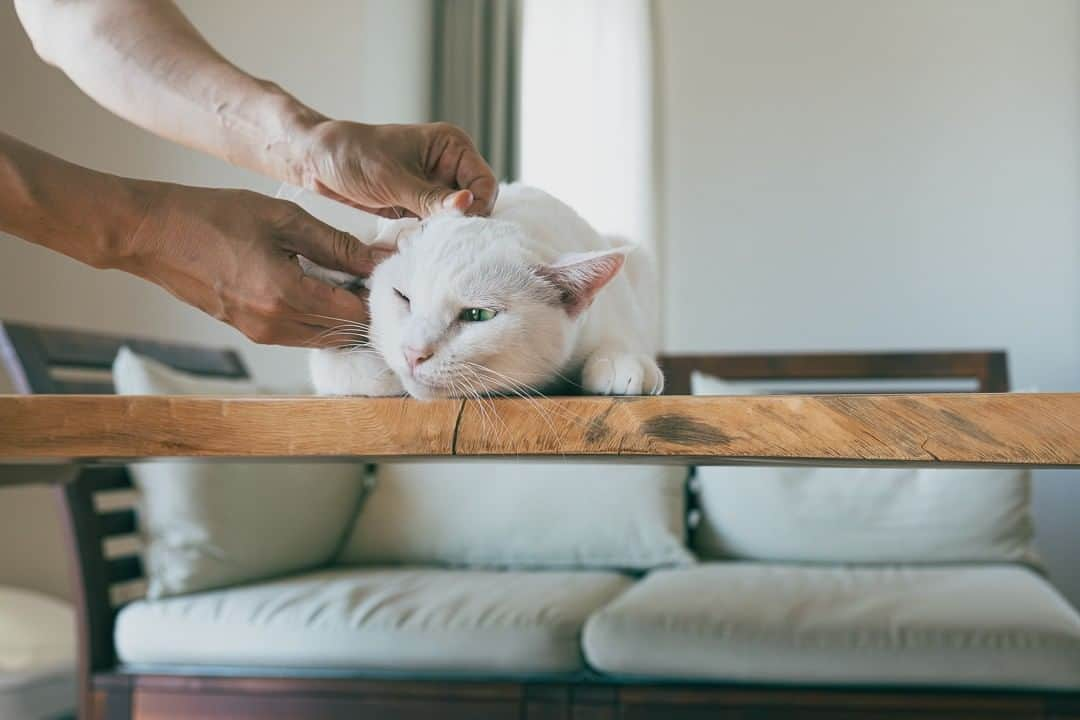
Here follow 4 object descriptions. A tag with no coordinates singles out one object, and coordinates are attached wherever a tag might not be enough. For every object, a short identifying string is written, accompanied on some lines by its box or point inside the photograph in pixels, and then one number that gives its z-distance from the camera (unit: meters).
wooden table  0.62
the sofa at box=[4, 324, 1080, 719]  1.57
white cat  0.83
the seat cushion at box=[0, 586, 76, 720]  2.14
